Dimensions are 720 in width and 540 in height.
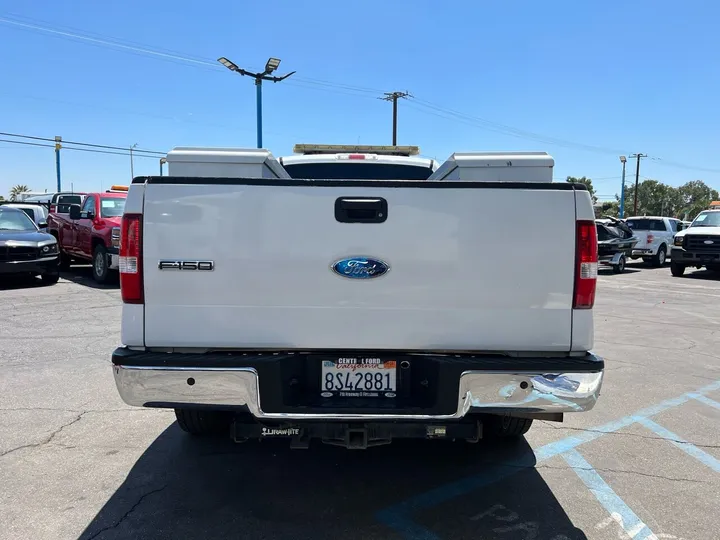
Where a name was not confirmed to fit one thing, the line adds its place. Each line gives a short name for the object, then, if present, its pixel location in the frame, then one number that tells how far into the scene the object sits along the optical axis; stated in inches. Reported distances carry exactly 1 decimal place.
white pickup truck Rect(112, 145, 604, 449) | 110.9
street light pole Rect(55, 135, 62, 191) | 1452.3
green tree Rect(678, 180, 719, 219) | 4526.6
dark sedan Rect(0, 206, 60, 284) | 462.0
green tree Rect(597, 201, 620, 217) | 2891.2
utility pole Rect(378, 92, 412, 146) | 1534.2
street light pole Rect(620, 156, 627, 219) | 1659.8
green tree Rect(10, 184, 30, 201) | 3162.9
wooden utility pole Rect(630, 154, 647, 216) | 2449.6
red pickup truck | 482.3
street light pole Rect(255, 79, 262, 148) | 705.6
